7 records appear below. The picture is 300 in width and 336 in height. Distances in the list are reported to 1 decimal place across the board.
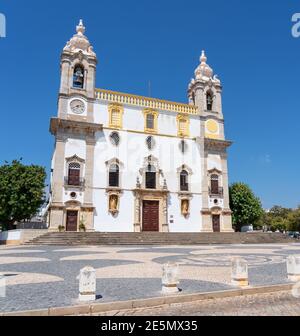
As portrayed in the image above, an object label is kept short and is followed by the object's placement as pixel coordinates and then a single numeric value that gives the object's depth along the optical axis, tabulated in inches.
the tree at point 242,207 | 1603.1
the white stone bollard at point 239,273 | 301.9
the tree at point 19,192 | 1229.1
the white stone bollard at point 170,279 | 272.2
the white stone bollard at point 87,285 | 244.7
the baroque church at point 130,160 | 1162.0
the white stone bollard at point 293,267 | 338.6
